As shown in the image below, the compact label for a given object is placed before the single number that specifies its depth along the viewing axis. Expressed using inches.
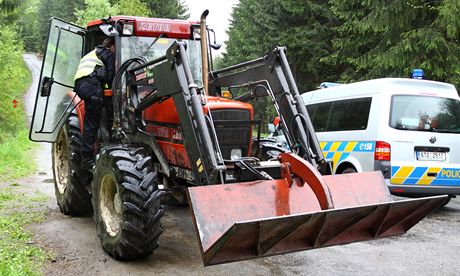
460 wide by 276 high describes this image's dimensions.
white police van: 311.0
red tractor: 160.4
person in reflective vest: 249.3
